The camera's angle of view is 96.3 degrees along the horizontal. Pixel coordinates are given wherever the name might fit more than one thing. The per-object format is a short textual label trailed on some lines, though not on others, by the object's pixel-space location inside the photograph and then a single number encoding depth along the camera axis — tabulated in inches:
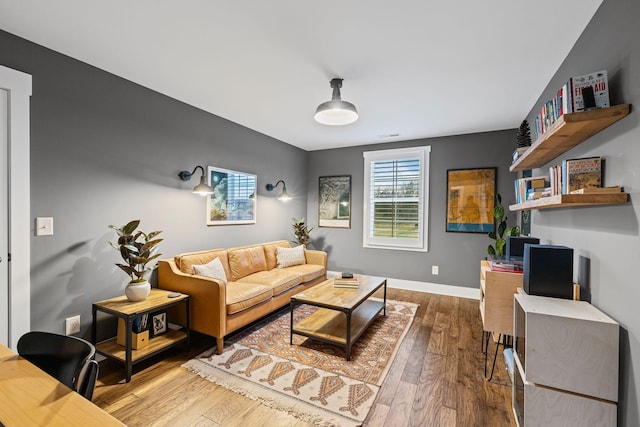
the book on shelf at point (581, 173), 61.5
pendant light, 95.0
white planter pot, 92.7
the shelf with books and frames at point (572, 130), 54.5
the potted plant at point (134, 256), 91.6
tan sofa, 100.3
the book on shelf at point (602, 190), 54.3
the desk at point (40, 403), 31.7
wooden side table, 83.3
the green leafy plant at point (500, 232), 127.9
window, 180.4
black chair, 39.3
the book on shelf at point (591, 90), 57.0
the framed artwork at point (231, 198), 140.9
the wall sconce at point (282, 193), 179.3
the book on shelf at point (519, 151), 106.8
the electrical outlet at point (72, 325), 89.4
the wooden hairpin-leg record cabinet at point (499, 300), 84.7
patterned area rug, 74.8
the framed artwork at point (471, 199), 161.8
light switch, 83.2
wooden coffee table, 100.3
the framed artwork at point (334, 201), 204.4
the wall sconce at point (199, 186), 122.5
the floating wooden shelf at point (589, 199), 52.6
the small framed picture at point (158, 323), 97.5
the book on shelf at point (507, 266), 87.7
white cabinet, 53.1
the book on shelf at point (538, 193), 83.0
